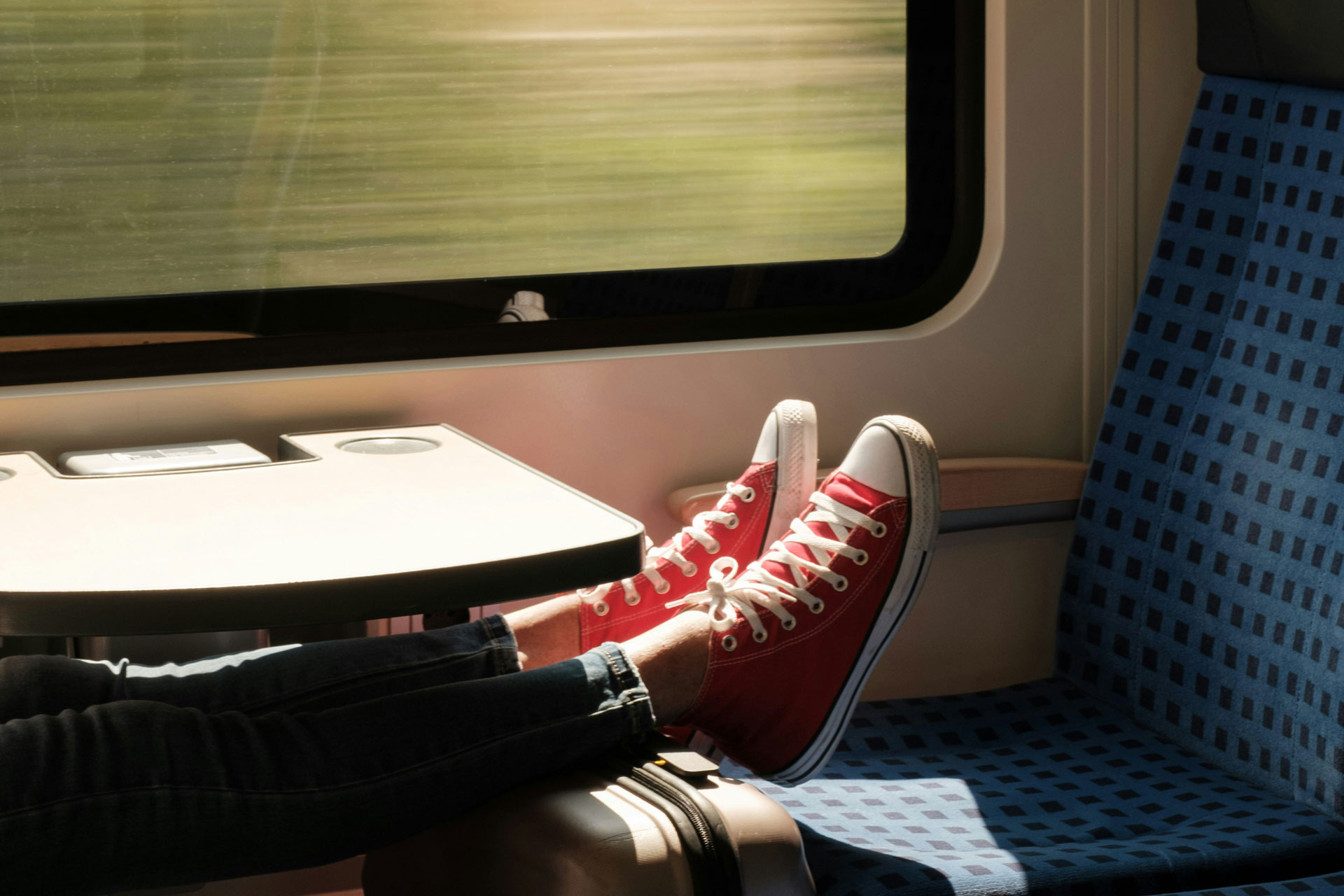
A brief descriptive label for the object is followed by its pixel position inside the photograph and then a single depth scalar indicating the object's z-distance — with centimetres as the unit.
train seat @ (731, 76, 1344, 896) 202
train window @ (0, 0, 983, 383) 219
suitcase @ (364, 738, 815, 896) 182
